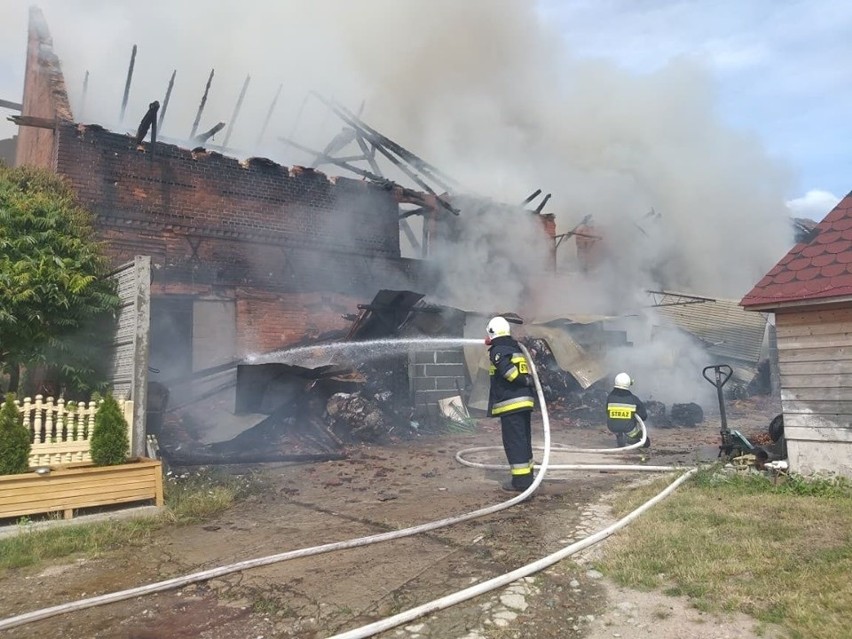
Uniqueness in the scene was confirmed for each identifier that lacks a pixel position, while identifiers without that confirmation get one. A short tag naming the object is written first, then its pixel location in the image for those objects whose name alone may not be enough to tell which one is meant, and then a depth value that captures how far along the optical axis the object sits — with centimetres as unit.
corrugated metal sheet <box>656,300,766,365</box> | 1759
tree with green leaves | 624
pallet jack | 649
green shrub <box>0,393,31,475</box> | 494
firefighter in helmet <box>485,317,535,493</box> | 598
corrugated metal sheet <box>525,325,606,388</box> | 1315
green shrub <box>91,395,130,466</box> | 541
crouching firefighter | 872
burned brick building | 1055
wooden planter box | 487
